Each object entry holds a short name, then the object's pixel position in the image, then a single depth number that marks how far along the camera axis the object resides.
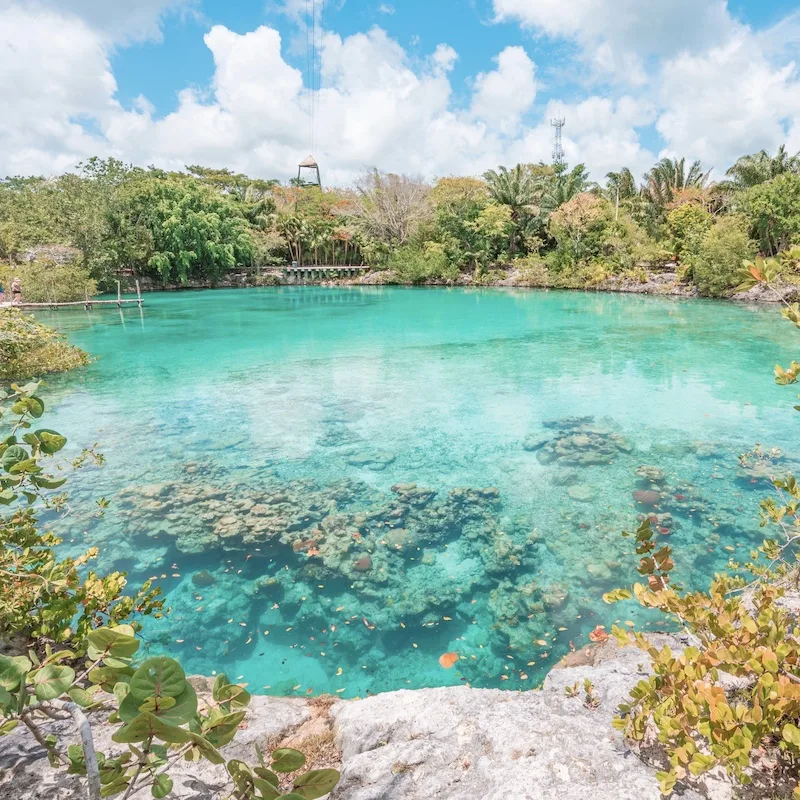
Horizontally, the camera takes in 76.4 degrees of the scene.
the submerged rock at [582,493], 6.15
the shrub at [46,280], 22.03
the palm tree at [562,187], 32.41
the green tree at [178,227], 32.59
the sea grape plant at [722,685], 1.50
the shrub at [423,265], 36.72
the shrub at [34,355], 8.41
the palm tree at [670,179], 30.95
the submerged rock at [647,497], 5.94
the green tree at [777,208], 23.56
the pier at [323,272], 41.91
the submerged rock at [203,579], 4.71
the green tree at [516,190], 33.56
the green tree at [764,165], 27.52
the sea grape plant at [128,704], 0.88
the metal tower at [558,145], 43.25
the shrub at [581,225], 31.23
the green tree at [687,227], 25.91
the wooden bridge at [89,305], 24.08
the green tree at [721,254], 23.28
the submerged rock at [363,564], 4.87
